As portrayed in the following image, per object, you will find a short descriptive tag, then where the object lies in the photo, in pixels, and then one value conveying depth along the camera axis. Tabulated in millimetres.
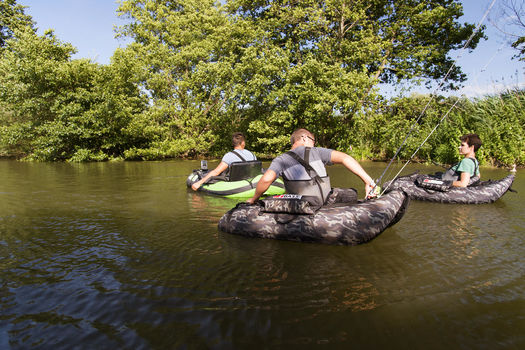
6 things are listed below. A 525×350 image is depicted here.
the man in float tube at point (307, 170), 5000
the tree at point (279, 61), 19766
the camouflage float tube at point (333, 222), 4508
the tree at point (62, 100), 20703
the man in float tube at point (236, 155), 9008
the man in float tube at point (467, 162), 7645
